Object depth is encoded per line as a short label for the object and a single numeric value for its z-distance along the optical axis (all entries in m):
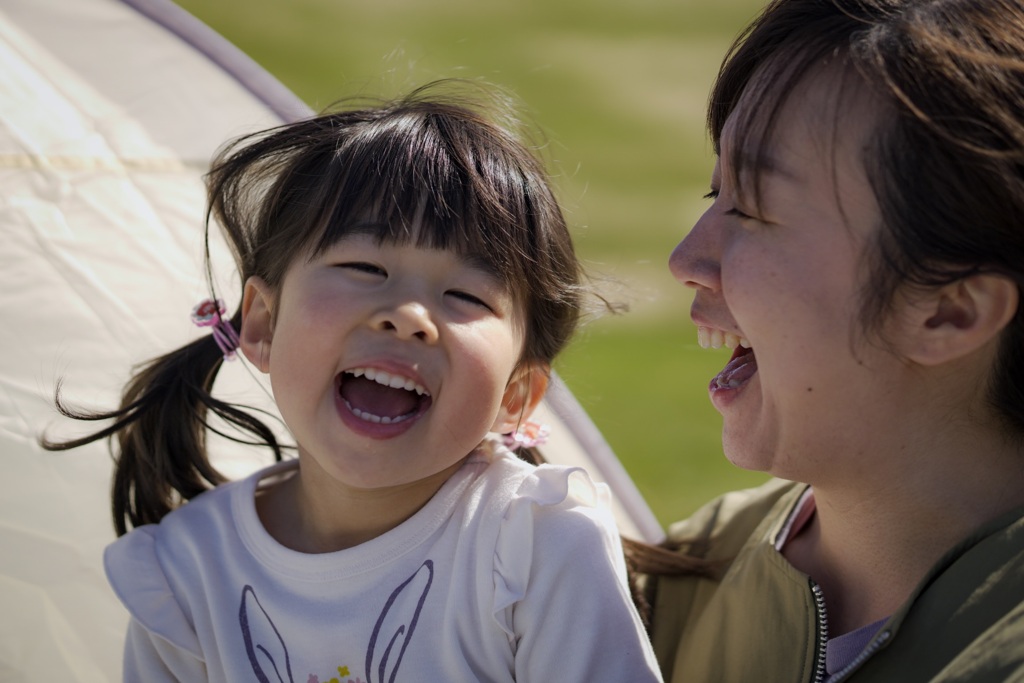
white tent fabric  1.36
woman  0.88
